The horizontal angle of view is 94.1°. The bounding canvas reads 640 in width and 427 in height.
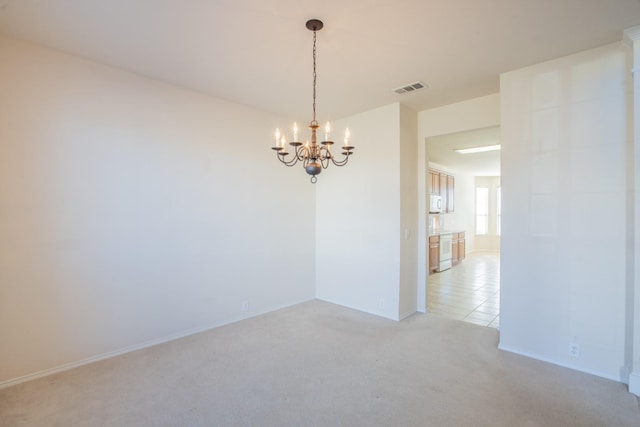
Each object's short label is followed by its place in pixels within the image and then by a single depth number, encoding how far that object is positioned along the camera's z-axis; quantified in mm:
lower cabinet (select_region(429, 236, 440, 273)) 6781
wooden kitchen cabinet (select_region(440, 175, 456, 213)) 8414
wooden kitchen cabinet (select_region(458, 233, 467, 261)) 8461
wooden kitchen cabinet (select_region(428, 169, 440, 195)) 7441
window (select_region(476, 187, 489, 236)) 10961
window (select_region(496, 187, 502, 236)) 10779
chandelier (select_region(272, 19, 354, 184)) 2285
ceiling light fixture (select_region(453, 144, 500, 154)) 5930
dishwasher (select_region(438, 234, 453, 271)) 7199
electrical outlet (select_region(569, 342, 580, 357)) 2739
